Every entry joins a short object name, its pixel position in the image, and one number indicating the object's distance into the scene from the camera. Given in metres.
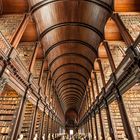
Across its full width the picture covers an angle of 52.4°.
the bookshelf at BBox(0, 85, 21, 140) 6.42
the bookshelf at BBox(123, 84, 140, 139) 7.34
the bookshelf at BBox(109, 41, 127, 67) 8.66
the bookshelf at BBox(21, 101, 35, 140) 7.51
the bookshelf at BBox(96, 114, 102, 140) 10.74
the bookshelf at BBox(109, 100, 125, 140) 8.15
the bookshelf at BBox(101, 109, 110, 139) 8.96
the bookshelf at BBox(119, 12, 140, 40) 6.14
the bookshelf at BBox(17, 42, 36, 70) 8.34
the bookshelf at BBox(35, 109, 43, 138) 9.34
